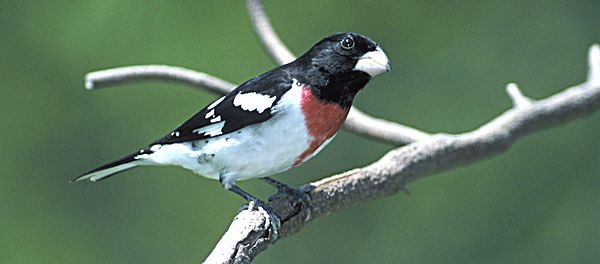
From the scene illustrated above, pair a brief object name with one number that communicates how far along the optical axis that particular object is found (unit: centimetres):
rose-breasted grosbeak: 329
